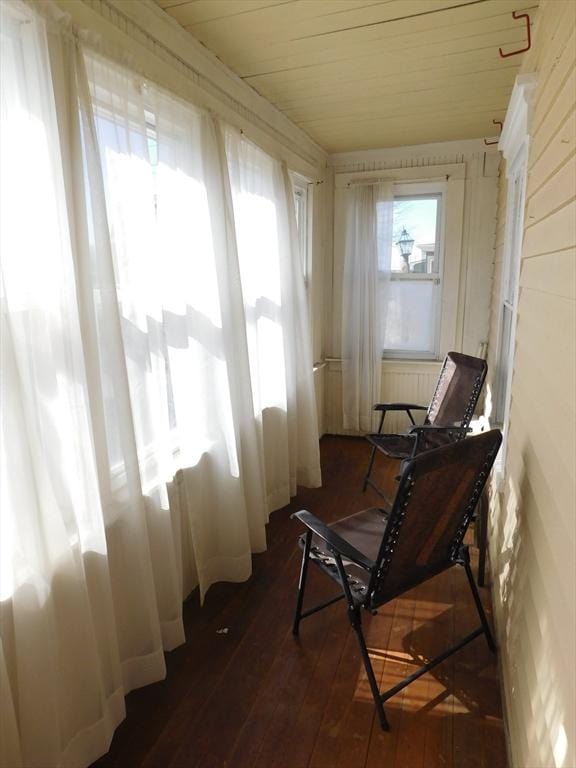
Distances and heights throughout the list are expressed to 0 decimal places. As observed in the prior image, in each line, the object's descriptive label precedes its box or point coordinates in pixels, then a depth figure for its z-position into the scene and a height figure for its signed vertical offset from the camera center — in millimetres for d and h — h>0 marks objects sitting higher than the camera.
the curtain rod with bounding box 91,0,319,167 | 1635 +888
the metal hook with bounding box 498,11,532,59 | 1900 +973
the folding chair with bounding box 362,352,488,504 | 2998 -965
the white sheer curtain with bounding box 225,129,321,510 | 2592 -271
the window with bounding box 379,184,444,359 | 4070 -49
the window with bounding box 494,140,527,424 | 2168 -93
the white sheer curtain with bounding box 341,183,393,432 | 4051 -200
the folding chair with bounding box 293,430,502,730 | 1509 -914
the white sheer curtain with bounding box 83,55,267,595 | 1646 -163
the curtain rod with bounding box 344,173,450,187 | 3891 +736
